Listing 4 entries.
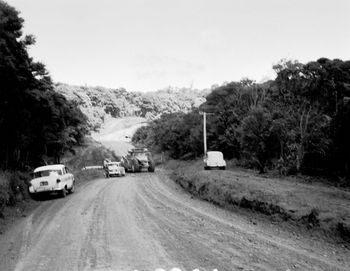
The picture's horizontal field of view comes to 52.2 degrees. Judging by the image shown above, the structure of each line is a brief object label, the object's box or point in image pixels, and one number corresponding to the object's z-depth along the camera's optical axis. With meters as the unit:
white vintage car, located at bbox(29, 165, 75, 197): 20.39
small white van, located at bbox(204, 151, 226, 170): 35.72
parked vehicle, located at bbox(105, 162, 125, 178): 38.38
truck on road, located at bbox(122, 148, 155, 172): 42.78
